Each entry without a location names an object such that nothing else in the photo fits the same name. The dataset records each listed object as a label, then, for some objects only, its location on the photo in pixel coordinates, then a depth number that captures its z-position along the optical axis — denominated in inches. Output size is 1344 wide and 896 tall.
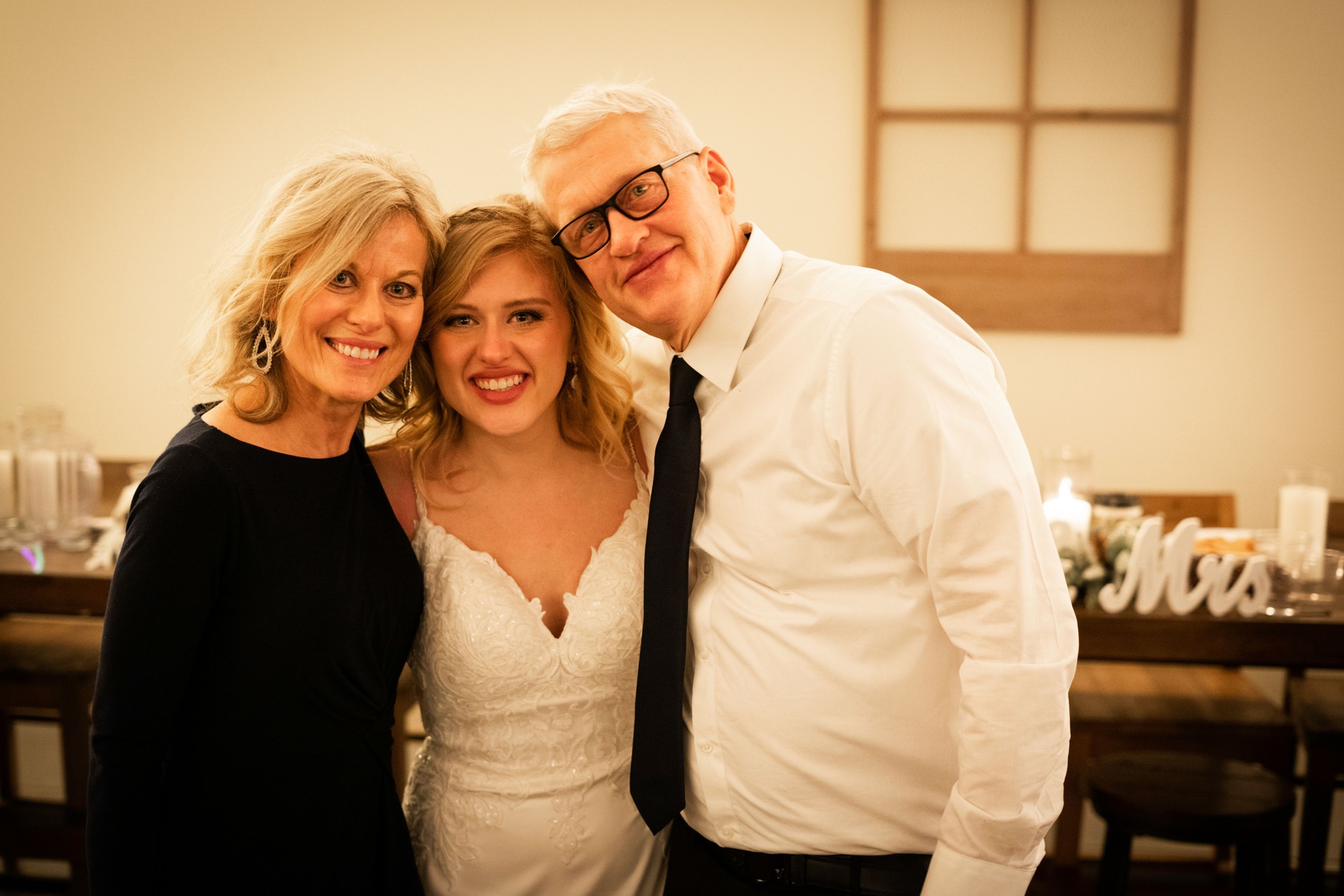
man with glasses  48.4
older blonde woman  53.7
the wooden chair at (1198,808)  87.5
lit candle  101.8
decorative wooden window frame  151.1
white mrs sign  92.6
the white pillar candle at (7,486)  117.0
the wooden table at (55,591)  101.6
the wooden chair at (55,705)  104.0
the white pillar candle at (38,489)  114.3
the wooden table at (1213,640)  91.8
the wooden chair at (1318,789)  103.3
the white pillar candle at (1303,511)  107.1
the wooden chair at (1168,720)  107.3
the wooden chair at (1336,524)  135.1
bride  65.4
